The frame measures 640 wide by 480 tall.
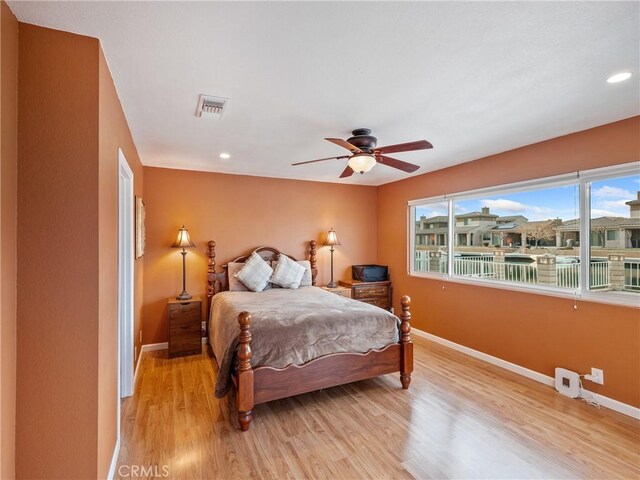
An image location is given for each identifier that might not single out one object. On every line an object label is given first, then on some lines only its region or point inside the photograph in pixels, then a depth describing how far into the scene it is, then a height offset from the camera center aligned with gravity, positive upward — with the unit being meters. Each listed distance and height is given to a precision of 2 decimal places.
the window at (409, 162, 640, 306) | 2.75 +0.08
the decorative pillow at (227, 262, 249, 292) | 4.40 -0.52
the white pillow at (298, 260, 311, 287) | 4.80 -0.51
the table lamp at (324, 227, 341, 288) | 5.23 +0.03
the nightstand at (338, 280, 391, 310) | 5.16 -0.83
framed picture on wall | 3.33 +0.16
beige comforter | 2.65 -0.80
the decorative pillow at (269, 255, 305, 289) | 4.53 -0.46
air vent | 2.31 +1.04
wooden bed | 2.47 -1.13
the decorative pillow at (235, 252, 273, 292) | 4.34 -0.45
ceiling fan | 2.58 +0.76
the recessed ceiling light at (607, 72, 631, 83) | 1.98 +1.05
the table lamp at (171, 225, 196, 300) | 4.16 -0.03
